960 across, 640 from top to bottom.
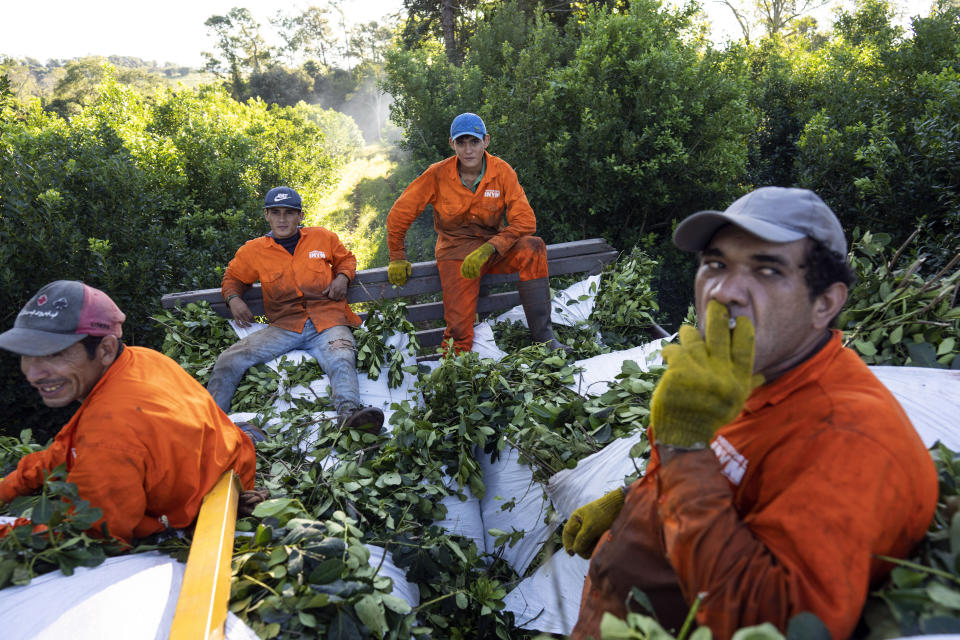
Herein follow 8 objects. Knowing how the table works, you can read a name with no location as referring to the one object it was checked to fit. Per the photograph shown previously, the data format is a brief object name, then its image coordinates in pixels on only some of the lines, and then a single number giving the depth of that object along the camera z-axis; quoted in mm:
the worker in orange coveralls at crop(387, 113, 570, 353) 4723
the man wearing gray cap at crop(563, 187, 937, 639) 1121
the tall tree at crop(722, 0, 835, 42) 24297
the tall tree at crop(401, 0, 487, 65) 15141
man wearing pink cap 2117
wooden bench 4855
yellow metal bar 1703
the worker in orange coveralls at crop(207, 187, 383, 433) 4363
